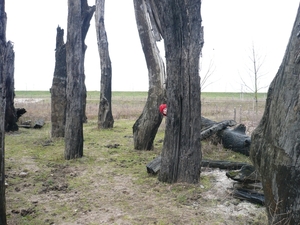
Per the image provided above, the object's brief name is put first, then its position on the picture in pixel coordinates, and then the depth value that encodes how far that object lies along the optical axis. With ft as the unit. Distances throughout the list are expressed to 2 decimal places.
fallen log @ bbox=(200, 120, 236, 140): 28.14
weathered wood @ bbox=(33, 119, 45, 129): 42.37
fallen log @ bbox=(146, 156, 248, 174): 18.46
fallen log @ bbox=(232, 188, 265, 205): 13.62
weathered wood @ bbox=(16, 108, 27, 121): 43.94
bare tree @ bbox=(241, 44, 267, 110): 55.88
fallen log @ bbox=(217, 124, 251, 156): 25.36
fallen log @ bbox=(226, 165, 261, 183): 14.62
